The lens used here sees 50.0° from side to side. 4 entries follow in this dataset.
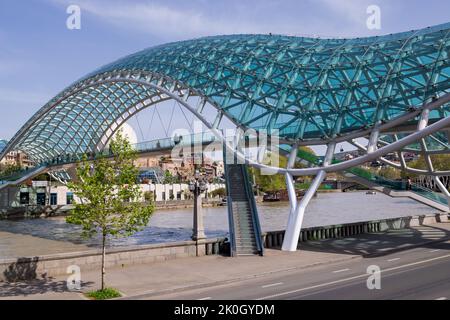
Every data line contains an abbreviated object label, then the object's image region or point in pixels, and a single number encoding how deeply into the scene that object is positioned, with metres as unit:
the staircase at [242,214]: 25.77
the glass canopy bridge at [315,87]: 26.72
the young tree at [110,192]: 18.20
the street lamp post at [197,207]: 25.56
